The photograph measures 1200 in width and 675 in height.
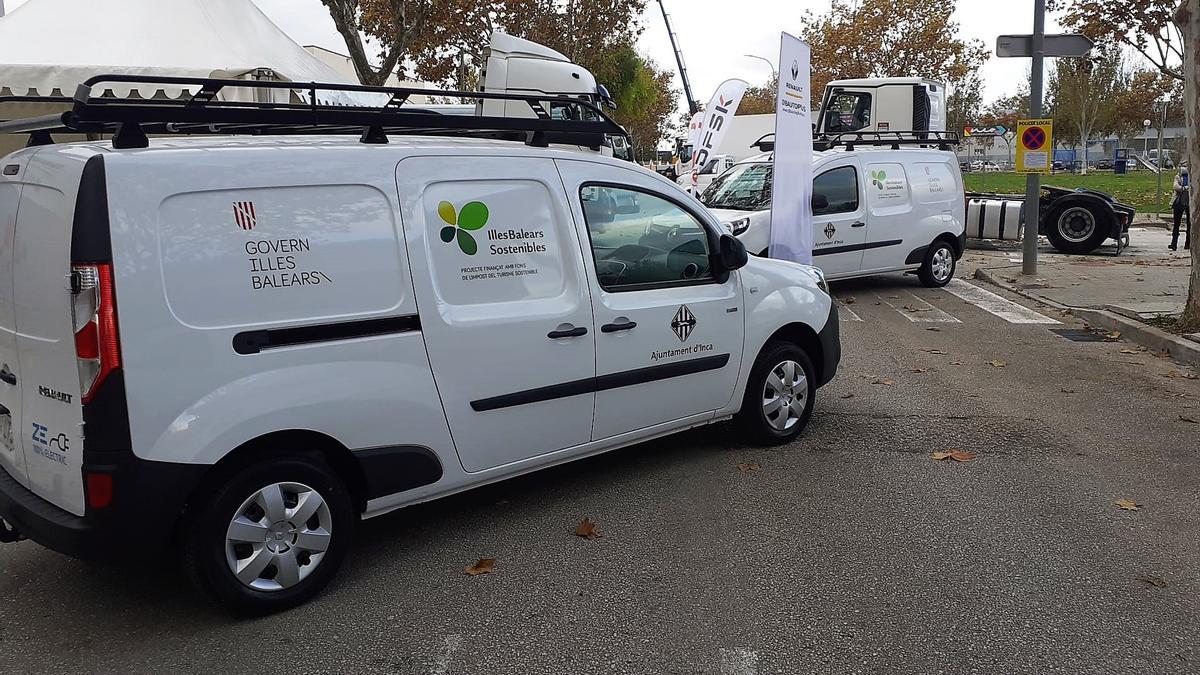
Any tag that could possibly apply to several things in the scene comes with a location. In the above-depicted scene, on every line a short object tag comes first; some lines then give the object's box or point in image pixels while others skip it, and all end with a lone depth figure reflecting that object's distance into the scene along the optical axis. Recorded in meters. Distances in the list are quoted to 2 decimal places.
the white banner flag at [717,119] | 18.20
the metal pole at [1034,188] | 14.16
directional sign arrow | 14.08
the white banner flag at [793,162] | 9.29
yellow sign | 14.12
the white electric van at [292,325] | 3.44
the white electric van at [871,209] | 12.25
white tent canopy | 11.69
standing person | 17.42
